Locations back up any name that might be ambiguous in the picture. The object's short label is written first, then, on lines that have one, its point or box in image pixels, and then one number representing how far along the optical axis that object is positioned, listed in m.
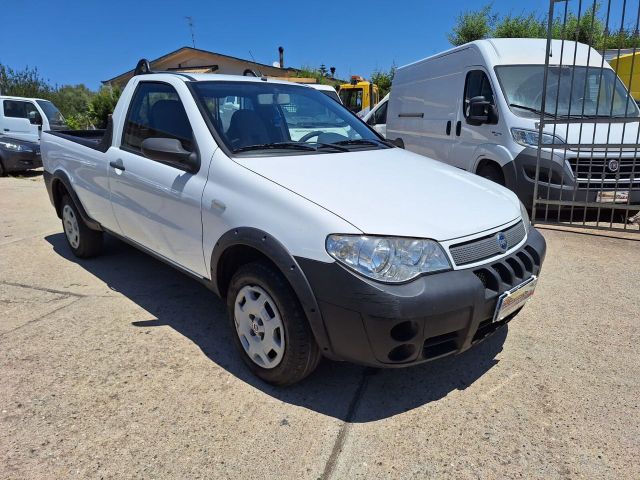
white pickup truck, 2.25
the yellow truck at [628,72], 10.37
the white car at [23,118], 14.58
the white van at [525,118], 5.84
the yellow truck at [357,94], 16.56
